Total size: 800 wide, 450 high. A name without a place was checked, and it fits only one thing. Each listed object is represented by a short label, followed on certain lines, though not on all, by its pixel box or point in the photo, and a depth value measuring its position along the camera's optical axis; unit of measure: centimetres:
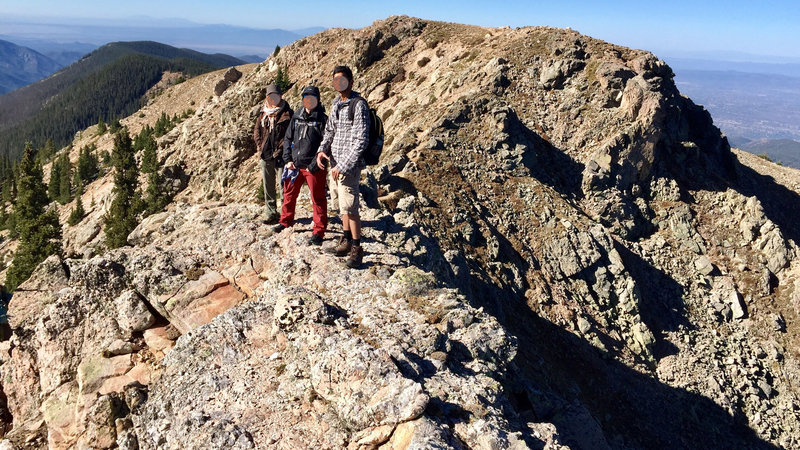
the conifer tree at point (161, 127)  8207
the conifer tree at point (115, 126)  10676
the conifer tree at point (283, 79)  5603
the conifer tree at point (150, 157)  5851
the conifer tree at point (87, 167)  8606
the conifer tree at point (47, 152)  13109
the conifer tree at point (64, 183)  7943
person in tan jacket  1268
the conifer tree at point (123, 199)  4584
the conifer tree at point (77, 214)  6406
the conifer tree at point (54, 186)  8280
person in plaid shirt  1017
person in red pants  1158
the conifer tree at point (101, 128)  11775
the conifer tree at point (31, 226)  4428
